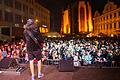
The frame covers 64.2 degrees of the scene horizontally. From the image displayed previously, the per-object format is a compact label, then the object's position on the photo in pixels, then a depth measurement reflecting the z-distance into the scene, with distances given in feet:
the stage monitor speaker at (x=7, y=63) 10.46
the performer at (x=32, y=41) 8.60
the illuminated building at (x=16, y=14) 57.67
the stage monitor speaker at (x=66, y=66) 10.34
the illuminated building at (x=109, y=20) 83.59
